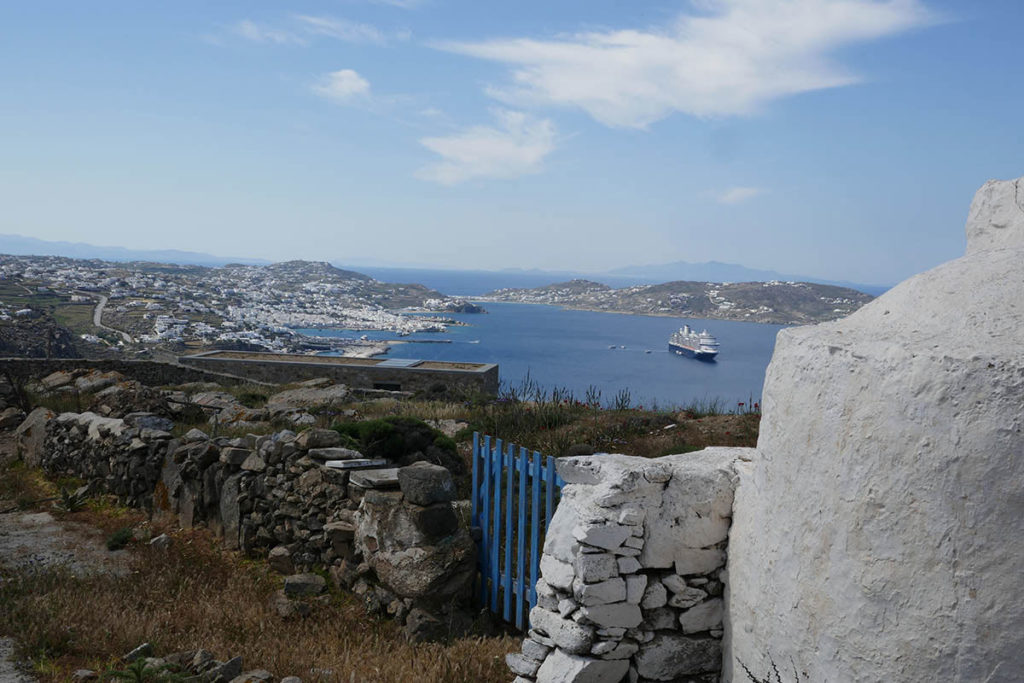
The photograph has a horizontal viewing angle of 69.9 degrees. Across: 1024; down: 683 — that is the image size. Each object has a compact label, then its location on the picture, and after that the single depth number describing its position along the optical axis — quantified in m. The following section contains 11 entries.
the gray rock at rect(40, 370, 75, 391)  16.56
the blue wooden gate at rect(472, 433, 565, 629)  5.82
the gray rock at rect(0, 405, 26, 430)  14.01
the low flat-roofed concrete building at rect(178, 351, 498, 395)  20.67
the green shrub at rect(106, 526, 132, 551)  8.24
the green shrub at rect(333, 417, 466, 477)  9.30
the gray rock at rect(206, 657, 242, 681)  4.81
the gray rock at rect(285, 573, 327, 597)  6.81
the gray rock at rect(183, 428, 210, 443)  9.48
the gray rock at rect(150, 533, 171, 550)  8.00
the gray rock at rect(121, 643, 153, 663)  5.16
